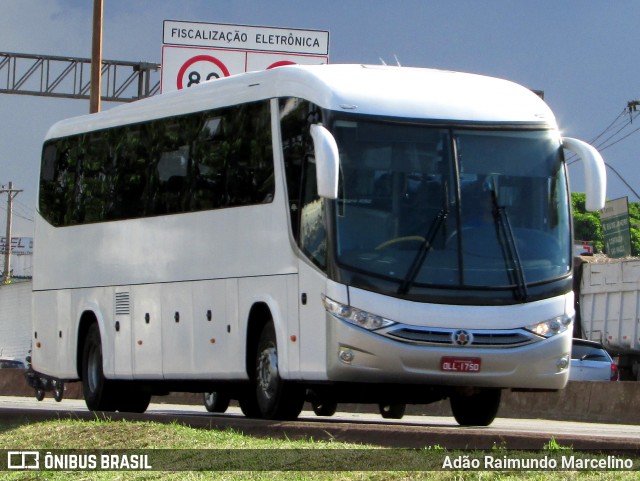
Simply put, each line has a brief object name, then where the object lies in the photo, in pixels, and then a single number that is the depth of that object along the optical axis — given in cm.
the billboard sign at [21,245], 18429
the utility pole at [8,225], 11112
